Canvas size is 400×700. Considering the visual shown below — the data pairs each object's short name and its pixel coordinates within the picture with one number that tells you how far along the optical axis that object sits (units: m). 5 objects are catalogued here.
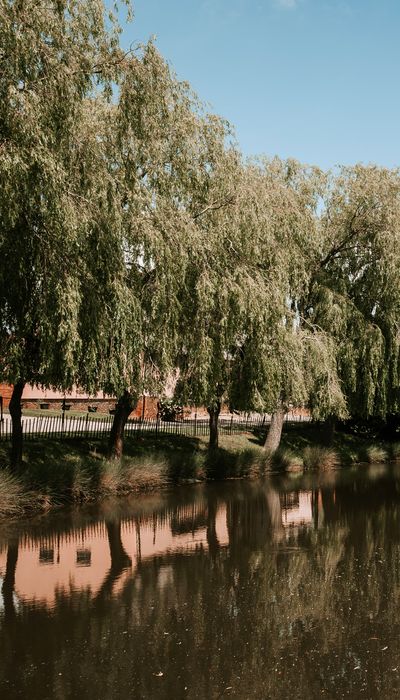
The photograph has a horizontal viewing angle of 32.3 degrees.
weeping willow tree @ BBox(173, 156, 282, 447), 16.97
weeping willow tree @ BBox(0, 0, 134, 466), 11.77
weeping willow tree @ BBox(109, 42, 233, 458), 14.82
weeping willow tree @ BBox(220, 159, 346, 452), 18.14
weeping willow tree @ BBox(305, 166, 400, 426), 24.59
